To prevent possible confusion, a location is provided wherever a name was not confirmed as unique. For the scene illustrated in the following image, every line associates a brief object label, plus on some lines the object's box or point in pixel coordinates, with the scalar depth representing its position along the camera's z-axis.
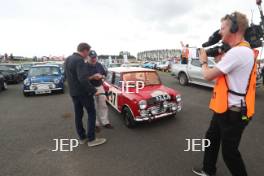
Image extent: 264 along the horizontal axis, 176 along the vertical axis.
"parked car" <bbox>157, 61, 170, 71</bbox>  25.25
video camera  1.91
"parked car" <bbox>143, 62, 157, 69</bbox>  29.64
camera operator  1.71
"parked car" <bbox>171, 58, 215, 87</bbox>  9.44
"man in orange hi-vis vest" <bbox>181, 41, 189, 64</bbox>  11.21
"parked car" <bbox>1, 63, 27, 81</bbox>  14.70
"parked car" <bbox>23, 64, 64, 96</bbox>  8.37
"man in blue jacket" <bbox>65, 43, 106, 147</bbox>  3.11
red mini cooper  4.08
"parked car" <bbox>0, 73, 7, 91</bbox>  10.01
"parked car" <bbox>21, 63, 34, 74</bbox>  18.67
